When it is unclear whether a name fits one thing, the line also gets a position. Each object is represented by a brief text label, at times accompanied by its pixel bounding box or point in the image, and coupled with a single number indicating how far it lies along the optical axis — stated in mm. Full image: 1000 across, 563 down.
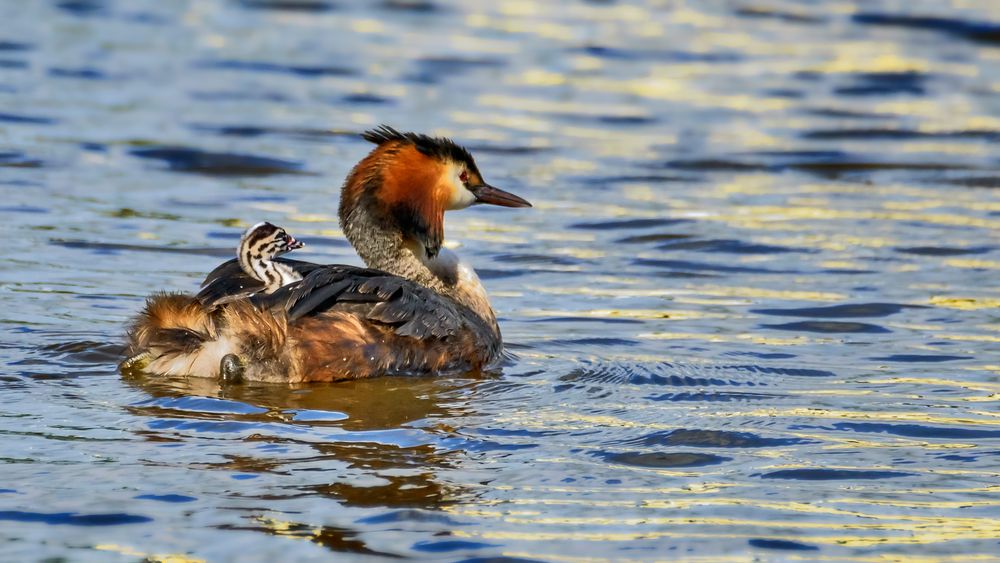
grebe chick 13422
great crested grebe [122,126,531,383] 13031
